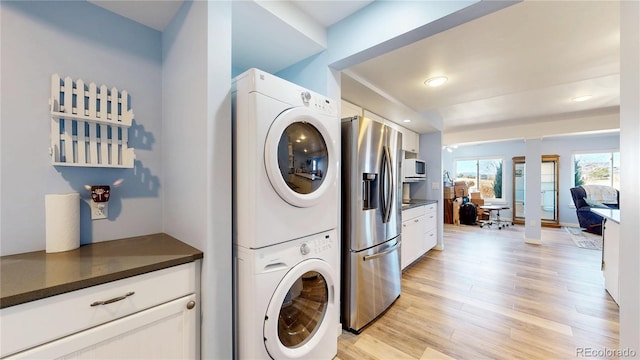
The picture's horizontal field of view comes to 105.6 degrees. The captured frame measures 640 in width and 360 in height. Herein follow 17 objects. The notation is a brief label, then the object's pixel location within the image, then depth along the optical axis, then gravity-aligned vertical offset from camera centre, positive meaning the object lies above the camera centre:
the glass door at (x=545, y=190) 6.36 -0.29
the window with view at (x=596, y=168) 5.86 +0.27
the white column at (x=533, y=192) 4.59 -0.25
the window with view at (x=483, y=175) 7.21 +0.13
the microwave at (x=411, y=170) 3.90 +0.15
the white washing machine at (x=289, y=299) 1.18 -0.66
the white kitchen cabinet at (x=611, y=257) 2.41 -0.82
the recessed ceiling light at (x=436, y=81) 2.40 +1.00
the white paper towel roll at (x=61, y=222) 1.17 -0.21
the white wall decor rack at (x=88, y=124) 1.23 +0.30
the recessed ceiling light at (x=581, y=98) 3.14 +1.08
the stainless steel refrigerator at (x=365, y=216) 1.93 -0.31
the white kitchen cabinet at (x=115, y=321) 0.79 -0.53
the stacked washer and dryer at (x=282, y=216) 1.17 -0.20
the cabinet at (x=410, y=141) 4.02 +0.67
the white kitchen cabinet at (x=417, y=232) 3.10 -0.76
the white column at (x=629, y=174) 0.76 +0.02
